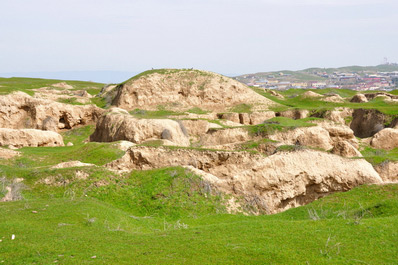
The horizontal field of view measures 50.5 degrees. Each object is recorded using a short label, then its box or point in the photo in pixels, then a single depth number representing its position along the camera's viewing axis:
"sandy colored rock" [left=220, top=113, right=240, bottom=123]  55.12
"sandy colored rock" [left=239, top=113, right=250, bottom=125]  55.45
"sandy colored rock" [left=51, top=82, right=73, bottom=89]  95.08
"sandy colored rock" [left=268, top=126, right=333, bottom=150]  38.78
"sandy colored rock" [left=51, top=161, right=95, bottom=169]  24.15
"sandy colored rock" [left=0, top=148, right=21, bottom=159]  31.04
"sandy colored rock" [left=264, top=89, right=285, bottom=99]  74.26
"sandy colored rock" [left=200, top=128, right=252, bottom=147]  40.00
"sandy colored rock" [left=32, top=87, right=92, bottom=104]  57.88
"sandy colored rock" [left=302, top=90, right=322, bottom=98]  69.81
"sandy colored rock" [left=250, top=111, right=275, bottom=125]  55.28
